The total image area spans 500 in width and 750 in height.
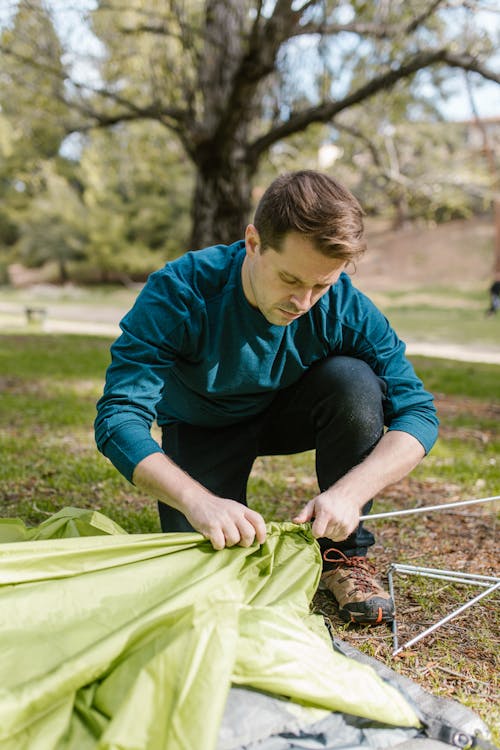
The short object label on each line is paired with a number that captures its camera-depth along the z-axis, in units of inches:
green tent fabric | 59.0
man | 82.8
